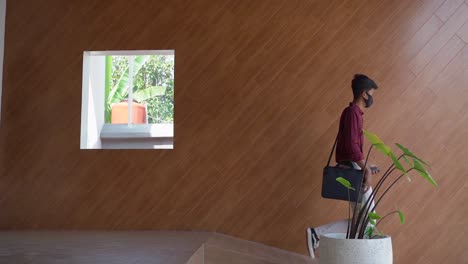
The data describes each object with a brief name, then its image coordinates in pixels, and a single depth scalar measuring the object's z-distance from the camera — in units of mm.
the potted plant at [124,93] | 6363
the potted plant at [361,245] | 2479
